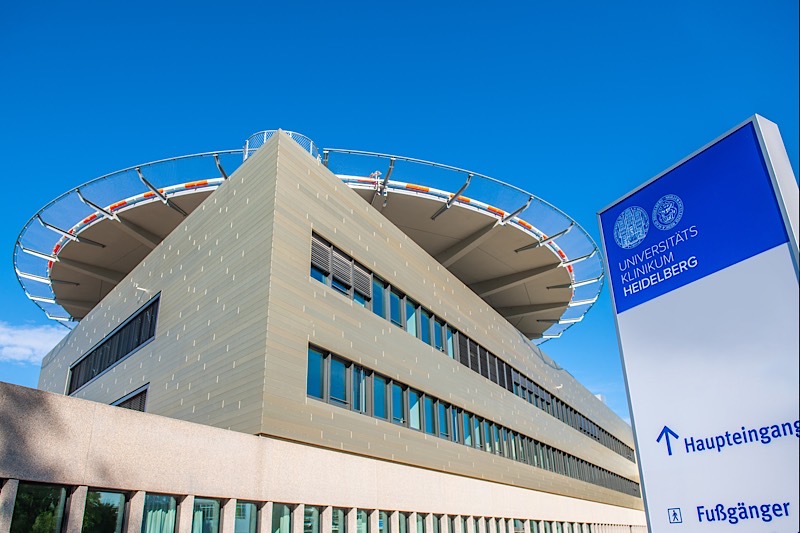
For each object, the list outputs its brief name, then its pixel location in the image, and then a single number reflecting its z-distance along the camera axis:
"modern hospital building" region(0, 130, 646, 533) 10.50
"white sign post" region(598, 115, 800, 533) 4.74
